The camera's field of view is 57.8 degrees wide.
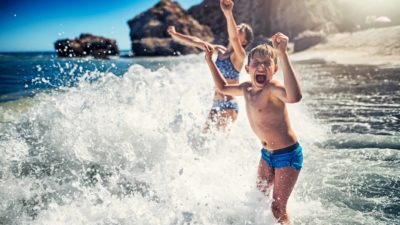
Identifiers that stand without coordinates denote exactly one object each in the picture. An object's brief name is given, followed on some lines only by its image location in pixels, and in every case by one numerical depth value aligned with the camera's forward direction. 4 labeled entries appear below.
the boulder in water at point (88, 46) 66.25
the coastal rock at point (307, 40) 37.22
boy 3.21
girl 5.45
